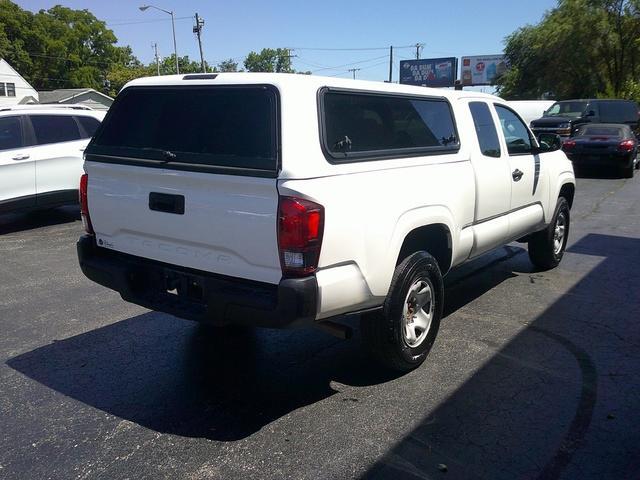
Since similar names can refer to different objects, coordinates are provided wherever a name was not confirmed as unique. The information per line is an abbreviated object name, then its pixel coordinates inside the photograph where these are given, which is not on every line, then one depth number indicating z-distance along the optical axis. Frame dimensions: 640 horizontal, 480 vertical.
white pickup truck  3.27
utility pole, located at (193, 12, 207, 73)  47.08
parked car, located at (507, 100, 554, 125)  26.08
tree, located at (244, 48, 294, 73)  95.88
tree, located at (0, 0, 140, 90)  66.56
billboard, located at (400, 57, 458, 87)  61.44
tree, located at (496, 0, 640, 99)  34.28
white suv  8.91
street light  43.56
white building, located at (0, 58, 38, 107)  51.88
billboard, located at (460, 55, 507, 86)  55.33
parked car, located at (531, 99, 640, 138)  18.06
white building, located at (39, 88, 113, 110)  54.94
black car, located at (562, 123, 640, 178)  15.54
